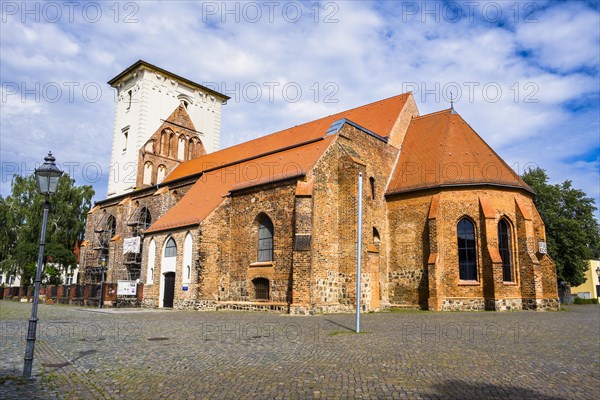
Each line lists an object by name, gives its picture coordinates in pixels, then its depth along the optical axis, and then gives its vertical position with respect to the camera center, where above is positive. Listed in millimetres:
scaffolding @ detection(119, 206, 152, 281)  29641 +1904
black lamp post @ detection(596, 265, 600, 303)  56238 -363
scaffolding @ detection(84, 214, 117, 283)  35531 +2357
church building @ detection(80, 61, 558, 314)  19984 +2627
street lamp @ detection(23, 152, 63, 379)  7285 +1523
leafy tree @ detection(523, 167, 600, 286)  34938 +4770
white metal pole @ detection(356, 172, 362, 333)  11961 +1309
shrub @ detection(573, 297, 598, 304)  41094 -1267
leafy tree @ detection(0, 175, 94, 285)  42688 +5000
